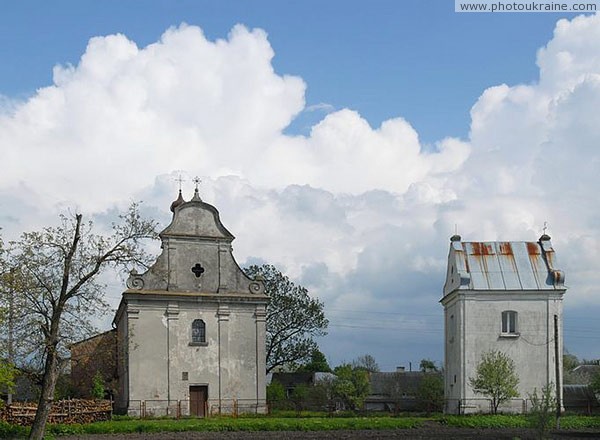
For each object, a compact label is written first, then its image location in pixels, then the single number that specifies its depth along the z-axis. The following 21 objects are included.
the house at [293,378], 86.75
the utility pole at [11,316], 27.39
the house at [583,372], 74.69
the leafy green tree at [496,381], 47.00
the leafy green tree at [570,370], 75.44
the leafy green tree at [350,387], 62.00
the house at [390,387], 78.00
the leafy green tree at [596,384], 53.41
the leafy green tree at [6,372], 28.94
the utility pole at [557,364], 38.71
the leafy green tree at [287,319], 68.56
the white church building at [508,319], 50.16
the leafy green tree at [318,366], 91.94
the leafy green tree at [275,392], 64.44
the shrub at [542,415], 29.61
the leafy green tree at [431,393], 58.48
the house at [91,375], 51.23
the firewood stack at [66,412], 37.84
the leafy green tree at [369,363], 95.12
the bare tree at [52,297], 27.45
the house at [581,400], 53.19
